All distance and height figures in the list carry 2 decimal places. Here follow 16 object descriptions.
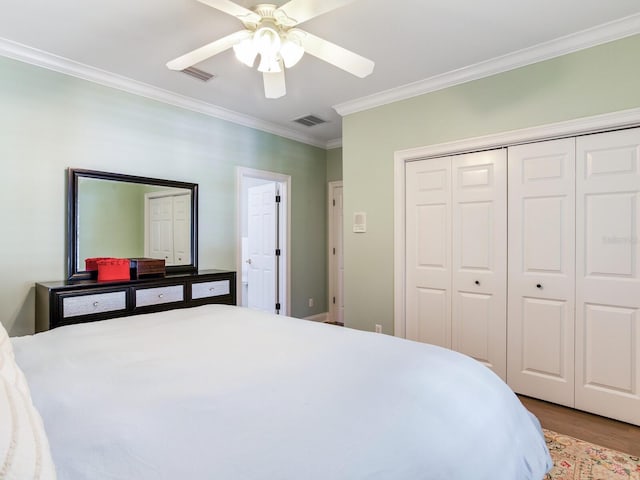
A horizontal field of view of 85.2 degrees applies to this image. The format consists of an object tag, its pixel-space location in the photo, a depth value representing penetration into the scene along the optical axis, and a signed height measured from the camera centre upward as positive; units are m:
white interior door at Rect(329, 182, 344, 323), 5.07 -0.17
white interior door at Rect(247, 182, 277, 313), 4.68 -0.12
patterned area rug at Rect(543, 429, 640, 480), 1.80 -1.23
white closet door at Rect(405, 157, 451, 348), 3.12 -0.12
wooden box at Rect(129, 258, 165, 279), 2.96 -0.26
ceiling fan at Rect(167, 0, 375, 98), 1.70 +1.09
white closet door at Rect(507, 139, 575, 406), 2.53 -0.24
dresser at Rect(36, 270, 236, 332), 2.40 -0.47
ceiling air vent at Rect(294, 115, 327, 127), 4.01 +1.40
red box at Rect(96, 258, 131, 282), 2.81 -0.26
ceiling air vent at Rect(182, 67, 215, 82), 2.89 +1.40
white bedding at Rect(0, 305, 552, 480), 0.74 -0.46
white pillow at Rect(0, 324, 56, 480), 0.44 -0.29
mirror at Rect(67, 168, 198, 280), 2.82 +0.17
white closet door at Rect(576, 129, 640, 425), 2.29 -0.25
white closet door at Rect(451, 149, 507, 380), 2.82 -0.16
